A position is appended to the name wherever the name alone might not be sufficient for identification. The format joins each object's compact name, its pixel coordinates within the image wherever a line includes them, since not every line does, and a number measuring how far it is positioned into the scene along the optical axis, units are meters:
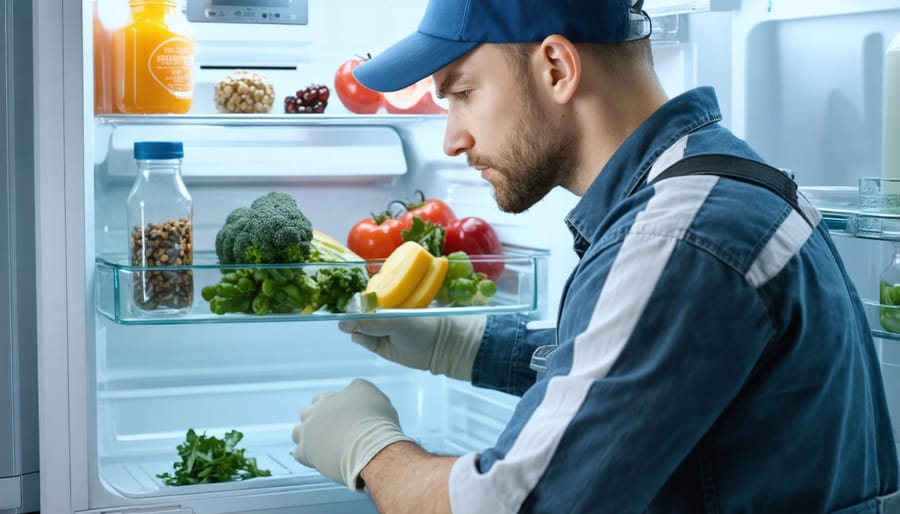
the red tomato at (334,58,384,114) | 1.93
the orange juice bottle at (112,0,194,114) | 1.68
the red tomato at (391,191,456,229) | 1.93
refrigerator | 1.45
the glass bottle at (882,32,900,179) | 1.25
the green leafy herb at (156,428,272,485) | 1.76
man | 0.89
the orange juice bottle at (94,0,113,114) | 1.71
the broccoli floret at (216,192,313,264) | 1.63
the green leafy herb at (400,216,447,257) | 1.83
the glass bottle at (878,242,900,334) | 1.23
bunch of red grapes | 1.88
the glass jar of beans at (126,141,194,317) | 1.62
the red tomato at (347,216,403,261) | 1.89
